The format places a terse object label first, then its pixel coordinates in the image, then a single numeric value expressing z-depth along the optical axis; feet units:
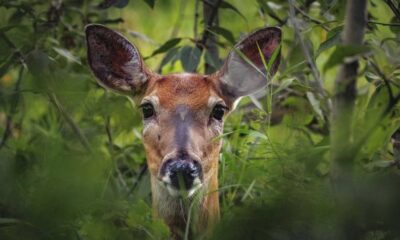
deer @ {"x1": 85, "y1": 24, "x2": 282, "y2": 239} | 24.58
